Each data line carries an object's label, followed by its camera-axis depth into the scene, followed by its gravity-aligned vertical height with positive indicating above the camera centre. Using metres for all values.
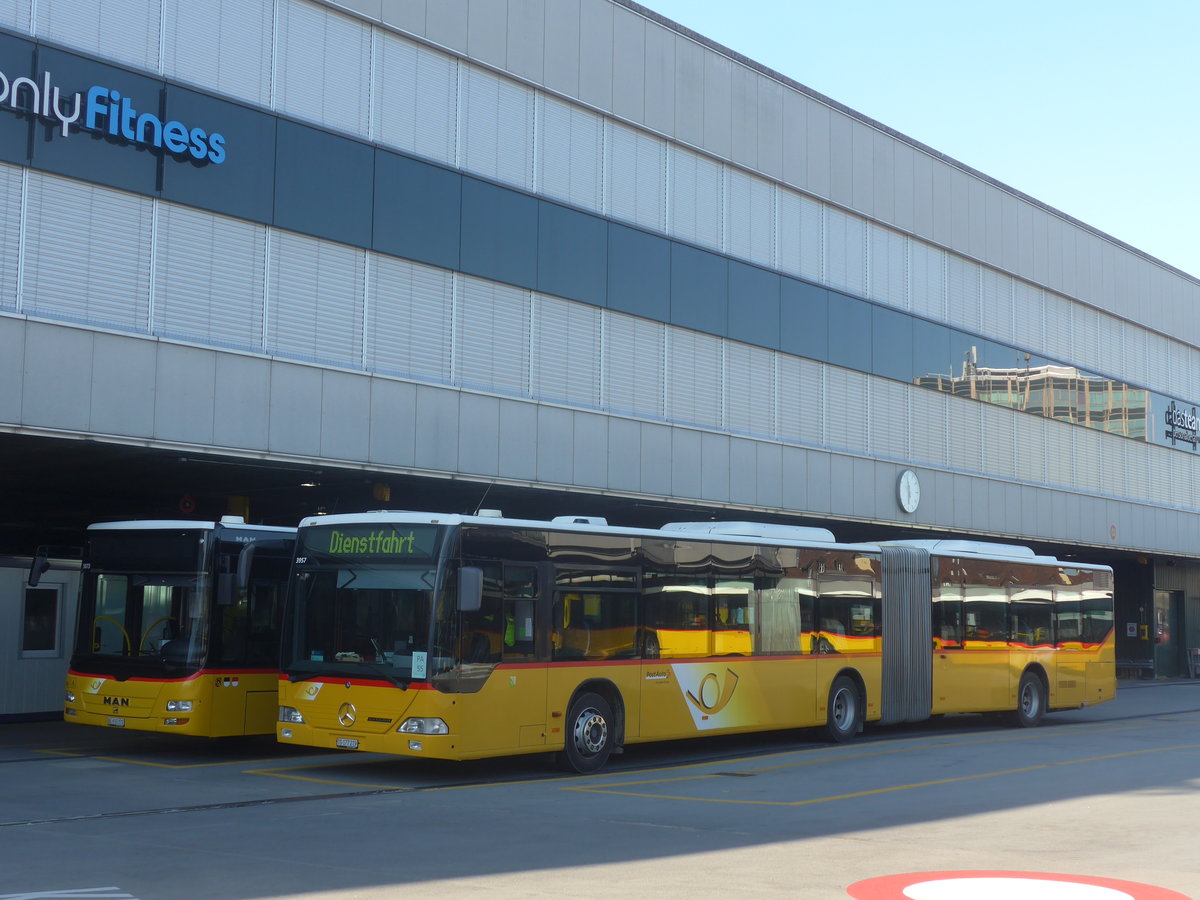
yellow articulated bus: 14.45 -0.40
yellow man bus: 16.36 -0.43
